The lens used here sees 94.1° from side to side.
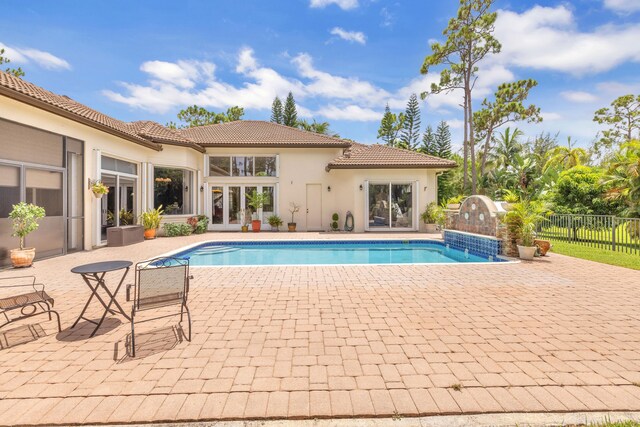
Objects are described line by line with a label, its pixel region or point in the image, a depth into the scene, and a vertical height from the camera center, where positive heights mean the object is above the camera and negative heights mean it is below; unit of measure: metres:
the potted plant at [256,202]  17.03 +0.59
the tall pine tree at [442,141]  35.38 +8.59
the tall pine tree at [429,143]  35.53 +8.36
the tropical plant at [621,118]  33.12 +10.80
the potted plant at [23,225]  7.68 -0.34
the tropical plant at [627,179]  11.87 +1.44
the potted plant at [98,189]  10.84 +0.86
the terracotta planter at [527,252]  9.03 -1.21
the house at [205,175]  9.52 +1.81
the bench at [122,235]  11.58 -0.92
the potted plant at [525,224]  9.17 -0.37
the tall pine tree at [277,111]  40.84 +13.94
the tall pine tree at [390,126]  37.03 +10.78
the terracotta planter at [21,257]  7.86 -1.18
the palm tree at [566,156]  24.89 +4.77
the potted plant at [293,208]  17.59 +0.25
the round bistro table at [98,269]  3.95 -0.77
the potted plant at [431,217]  16.04 -0.25
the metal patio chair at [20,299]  3.90 -1.55
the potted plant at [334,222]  16.95 -0.59
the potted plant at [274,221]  17.12 -0.50
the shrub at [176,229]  14.45 -0.83
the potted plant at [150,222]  13.71 -0.45
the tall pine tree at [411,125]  36.47 +10.75
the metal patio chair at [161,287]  3.74 -0.99
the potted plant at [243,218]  17.54 -0.33
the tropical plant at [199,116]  40.25 +13.21
